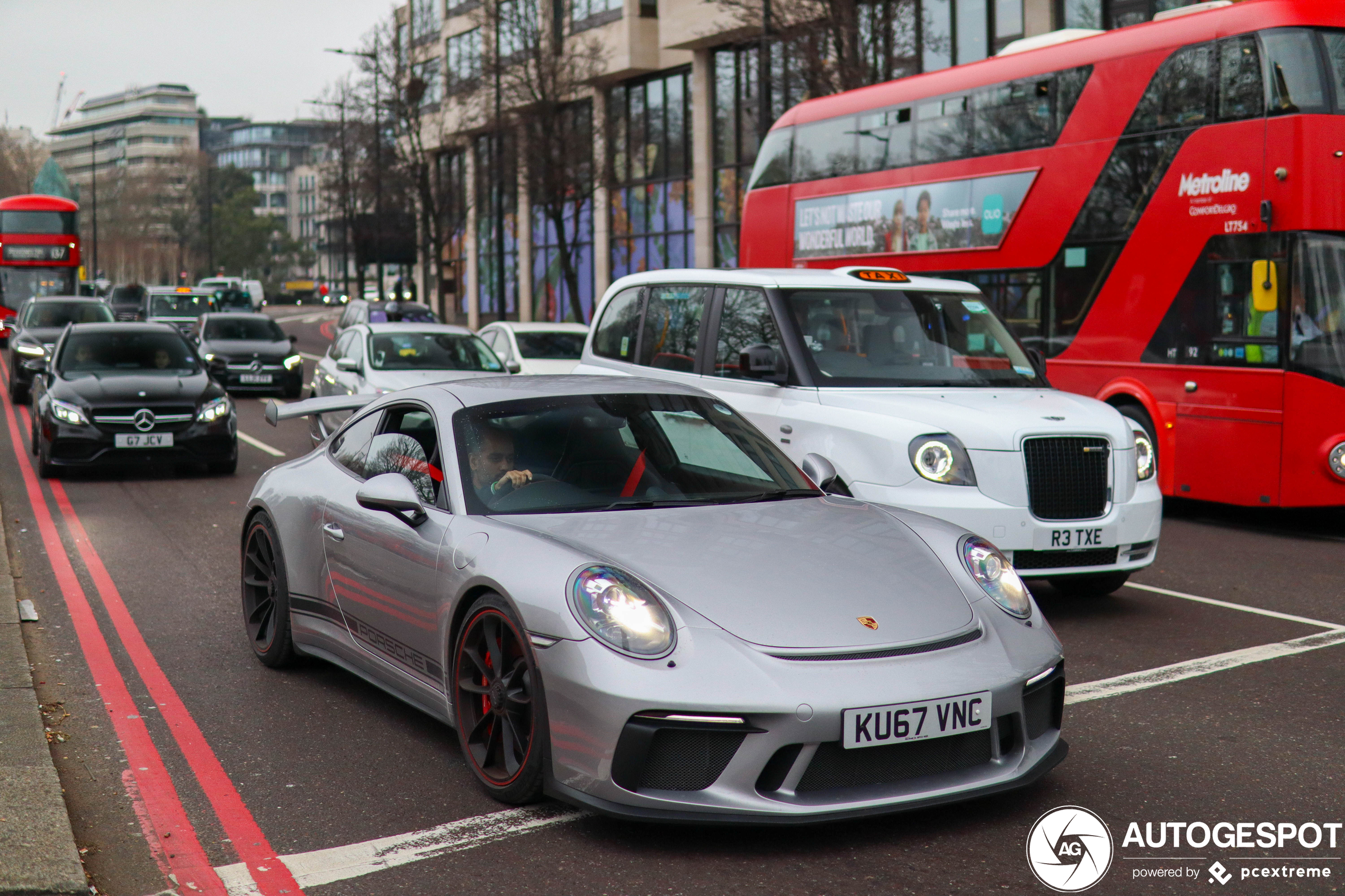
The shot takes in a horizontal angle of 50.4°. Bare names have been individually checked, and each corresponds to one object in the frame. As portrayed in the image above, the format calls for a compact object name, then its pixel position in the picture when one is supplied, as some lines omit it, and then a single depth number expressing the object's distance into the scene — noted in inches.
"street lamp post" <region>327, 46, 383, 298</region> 1813.5
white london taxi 292.2
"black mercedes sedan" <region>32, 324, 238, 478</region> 531.5
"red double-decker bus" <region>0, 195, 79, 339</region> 1814.7
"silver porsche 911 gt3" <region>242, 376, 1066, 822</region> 156.7
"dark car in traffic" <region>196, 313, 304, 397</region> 940.0
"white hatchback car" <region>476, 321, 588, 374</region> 695.1
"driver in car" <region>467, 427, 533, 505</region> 199.0
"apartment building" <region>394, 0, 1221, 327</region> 1180.5
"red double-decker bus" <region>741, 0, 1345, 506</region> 419.5
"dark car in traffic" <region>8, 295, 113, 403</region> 900.0
